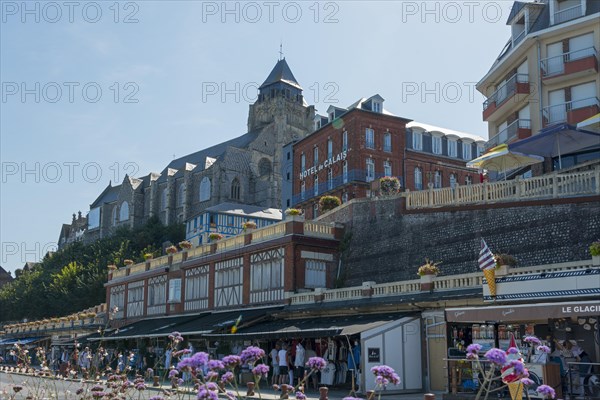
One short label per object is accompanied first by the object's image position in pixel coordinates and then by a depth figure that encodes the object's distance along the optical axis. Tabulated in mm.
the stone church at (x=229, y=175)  99812
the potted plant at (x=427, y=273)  25250
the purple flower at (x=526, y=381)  7363
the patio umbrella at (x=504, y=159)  32250
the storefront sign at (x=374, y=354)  23500
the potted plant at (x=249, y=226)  38500
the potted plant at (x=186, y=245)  45281
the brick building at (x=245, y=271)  34500
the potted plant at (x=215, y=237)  42094
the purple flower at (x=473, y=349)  8547
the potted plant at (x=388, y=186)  36375
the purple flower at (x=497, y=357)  7176
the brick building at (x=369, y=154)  56812
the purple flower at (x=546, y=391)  7277
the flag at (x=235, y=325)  31469
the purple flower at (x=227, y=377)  7270
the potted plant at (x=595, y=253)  19741
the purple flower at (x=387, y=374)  7547
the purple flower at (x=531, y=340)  10945
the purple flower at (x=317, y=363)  8164
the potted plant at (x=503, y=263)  21869
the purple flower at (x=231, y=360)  7546
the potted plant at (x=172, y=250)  46494
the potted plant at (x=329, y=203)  40250
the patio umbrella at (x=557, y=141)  29641
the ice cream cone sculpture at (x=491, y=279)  21641
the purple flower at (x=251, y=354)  7799
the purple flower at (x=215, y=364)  7176
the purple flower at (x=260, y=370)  7671
